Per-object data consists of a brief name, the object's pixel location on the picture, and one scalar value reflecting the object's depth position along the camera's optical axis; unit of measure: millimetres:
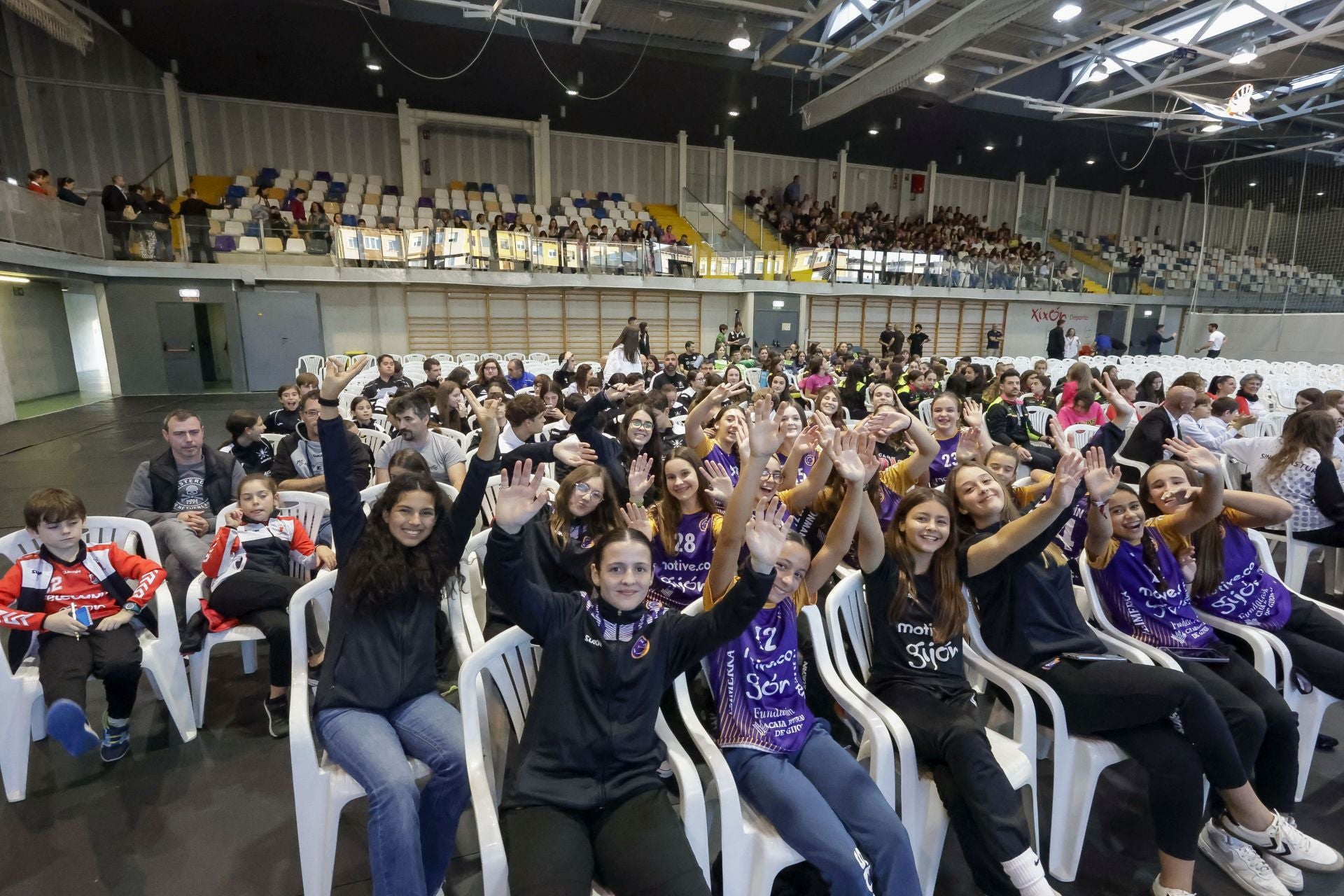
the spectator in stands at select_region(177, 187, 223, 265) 12039
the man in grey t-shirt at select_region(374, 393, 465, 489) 3906
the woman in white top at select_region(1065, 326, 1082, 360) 17109
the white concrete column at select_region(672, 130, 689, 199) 18547
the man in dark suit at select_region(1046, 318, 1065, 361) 16609
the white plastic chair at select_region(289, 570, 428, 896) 1793
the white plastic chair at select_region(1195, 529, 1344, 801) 2348
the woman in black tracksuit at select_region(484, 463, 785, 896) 1575
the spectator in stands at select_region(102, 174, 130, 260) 11281
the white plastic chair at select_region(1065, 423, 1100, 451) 5332
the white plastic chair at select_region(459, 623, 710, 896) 1527
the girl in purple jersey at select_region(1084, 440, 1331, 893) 2082
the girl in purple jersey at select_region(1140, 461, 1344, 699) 2527
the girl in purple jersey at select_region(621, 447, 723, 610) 2668
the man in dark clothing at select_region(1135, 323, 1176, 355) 18047
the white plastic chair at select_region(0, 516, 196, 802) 2262
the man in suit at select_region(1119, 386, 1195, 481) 4762
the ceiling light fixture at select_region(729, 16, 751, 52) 10586
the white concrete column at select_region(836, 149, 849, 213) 19812
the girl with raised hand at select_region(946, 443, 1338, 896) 1920
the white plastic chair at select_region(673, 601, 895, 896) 1673
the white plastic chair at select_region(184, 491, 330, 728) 2639
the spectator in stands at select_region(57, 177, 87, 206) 10219
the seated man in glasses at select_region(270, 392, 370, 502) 4051
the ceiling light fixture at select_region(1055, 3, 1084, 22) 10016
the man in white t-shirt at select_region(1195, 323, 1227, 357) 16078
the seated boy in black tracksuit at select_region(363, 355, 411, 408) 7859
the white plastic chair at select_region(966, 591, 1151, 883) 2012
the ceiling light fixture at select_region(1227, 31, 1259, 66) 10805
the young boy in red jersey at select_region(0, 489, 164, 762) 2322
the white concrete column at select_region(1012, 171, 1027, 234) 22266
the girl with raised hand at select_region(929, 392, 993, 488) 4023
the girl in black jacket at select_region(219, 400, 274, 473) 4434
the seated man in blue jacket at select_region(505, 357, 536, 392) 9219
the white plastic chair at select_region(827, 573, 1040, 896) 1882
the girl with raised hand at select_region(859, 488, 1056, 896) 1802
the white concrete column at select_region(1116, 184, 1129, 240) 23391
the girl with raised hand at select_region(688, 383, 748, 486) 3471
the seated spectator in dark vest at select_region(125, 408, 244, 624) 3275
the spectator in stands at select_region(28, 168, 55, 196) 9766
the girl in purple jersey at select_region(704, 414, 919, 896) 1660
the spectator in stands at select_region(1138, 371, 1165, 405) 7312
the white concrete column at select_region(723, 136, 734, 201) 18750
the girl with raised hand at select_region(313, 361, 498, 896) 1748
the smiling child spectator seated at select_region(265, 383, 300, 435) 5254
